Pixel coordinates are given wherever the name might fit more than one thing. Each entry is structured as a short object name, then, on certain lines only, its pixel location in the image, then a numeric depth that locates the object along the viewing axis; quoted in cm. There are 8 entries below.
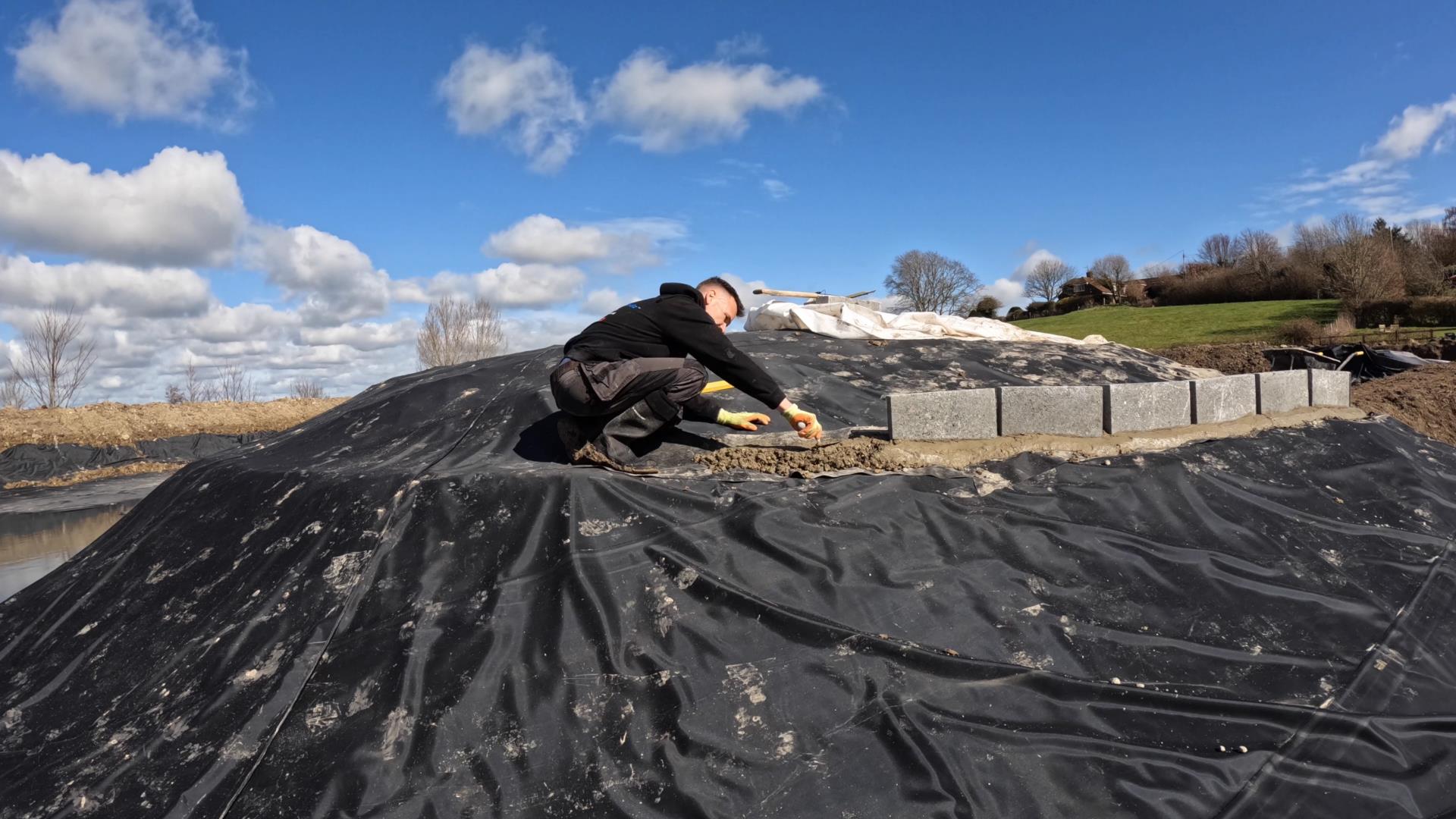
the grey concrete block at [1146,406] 378
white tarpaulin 627
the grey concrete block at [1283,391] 447
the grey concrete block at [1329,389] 486
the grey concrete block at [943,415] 348
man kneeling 327
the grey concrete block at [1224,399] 407
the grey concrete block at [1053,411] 362
